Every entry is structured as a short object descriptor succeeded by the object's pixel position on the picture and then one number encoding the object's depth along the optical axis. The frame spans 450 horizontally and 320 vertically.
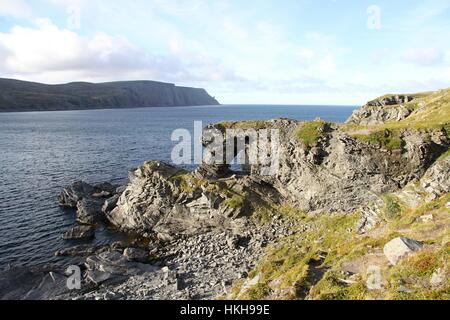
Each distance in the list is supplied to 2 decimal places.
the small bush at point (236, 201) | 49.75
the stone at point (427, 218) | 30.88
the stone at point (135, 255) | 42.94
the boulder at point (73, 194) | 62.50
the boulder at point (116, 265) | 40.12
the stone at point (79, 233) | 49.78
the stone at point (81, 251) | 45.00
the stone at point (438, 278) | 19.12
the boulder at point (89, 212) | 56.34
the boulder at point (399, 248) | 23.50
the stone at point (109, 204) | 58.50
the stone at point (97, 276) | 38.19
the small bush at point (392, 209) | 37.56
